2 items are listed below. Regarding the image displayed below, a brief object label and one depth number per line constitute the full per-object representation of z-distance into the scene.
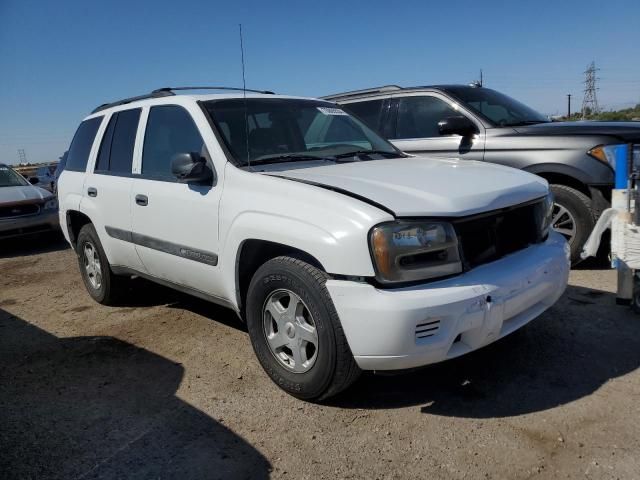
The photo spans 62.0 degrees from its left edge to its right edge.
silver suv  5.07
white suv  2.52
